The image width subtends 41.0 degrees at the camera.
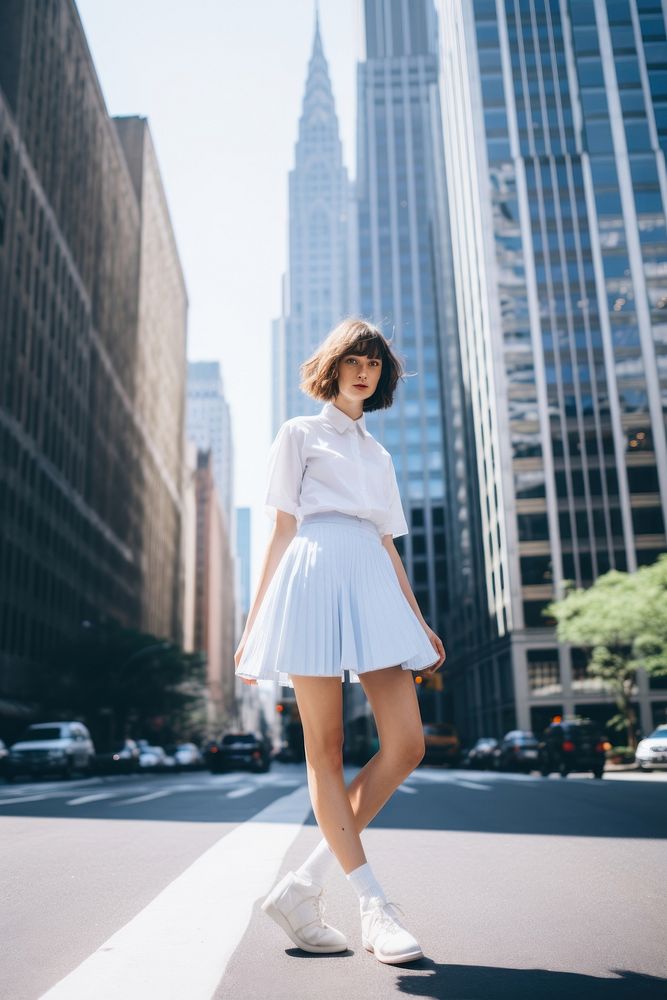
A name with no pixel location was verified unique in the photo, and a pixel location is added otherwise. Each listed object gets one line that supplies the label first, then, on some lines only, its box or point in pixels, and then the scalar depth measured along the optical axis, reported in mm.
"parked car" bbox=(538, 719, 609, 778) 22938
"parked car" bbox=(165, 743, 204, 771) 45531
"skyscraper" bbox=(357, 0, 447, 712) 103125
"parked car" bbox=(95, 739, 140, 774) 31219
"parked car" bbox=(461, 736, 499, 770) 33812
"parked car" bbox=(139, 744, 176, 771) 38028
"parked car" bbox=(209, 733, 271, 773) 30859
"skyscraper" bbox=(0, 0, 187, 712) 44062
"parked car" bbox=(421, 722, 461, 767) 37031
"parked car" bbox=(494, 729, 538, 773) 28141
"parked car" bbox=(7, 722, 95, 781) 24484
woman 2867
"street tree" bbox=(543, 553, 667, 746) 33000
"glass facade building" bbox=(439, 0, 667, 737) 55750
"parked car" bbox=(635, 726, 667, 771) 23797
